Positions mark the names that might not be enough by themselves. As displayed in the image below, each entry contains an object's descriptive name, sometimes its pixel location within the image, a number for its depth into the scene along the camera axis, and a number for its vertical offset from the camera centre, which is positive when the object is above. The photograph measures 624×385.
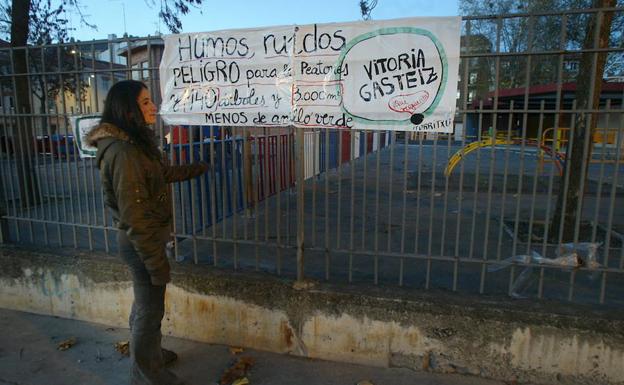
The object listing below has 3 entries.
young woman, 2.53 -0.45
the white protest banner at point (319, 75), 3.04 +0.36
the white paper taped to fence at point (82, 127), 3.99 -0.02
